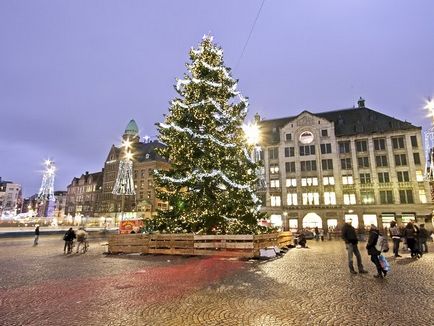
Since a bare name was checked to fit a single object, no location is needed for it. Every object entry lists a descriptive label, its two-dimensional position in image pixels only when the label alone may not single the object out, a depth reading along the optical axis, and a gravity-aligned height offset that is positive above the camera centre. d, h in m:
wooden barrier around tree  15.54 -1.35
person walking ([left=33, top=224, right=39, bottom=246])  25.08 -1.44
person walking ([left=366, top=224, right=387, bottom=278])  9.79 -1.01
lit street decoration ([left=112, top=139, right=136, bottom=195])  29.32 +6.71
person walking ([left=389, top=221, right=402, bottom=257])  15.43 -0.90
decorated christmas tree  17.36 +3.50
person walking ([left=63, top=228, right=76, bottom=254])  18.80 -1.23
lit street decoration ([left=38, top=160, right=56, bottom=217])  45.22 +5.80
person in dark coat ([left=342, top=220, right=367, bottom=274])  10.76 -0.77
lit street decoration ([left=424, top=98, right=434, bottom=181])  16.88 +6.33
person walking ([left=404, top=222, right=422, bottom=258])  15.09 -1.04
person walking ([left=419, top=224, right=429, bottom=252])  16.67 -0.87
